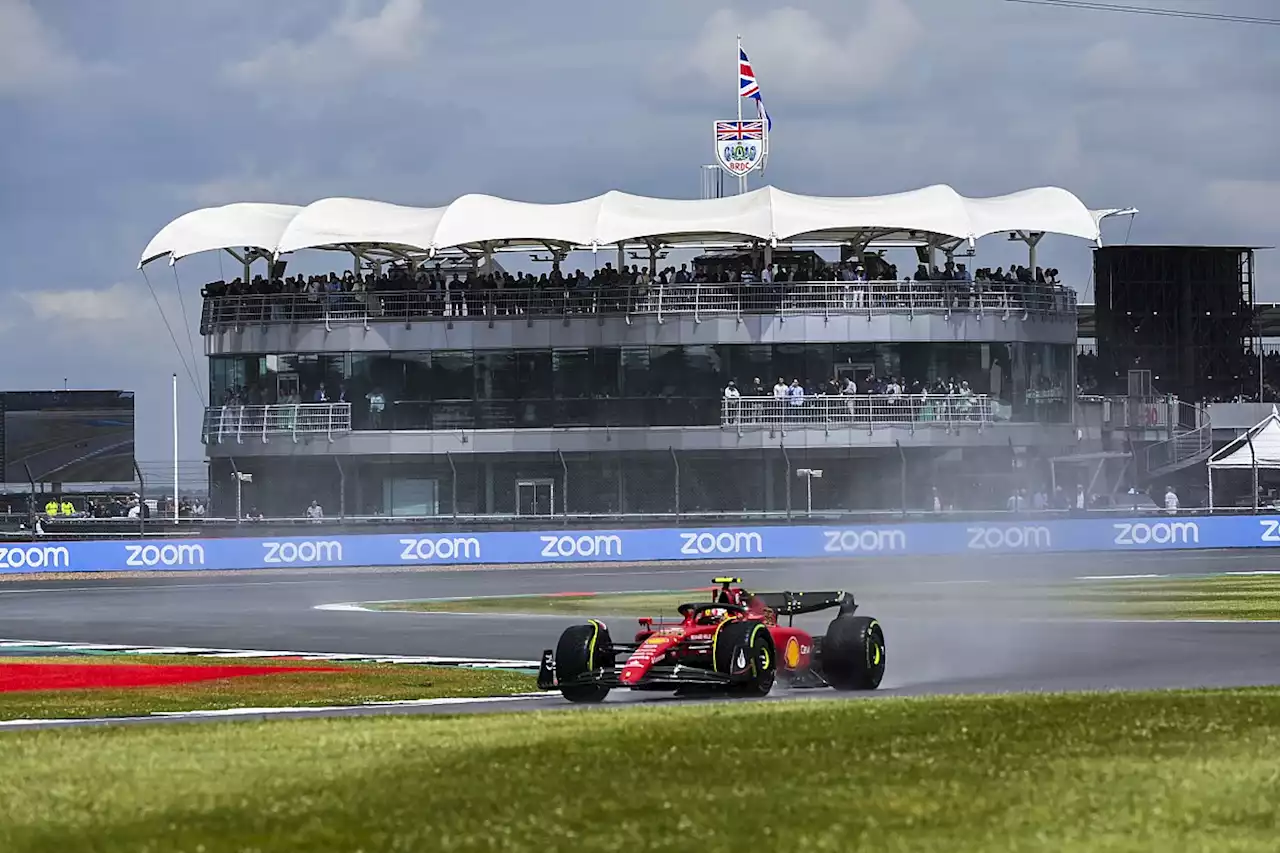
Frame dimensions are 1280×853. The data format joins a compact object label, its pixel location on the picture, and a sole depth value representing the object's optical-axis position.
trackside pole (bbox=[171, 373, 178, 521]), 66.94
